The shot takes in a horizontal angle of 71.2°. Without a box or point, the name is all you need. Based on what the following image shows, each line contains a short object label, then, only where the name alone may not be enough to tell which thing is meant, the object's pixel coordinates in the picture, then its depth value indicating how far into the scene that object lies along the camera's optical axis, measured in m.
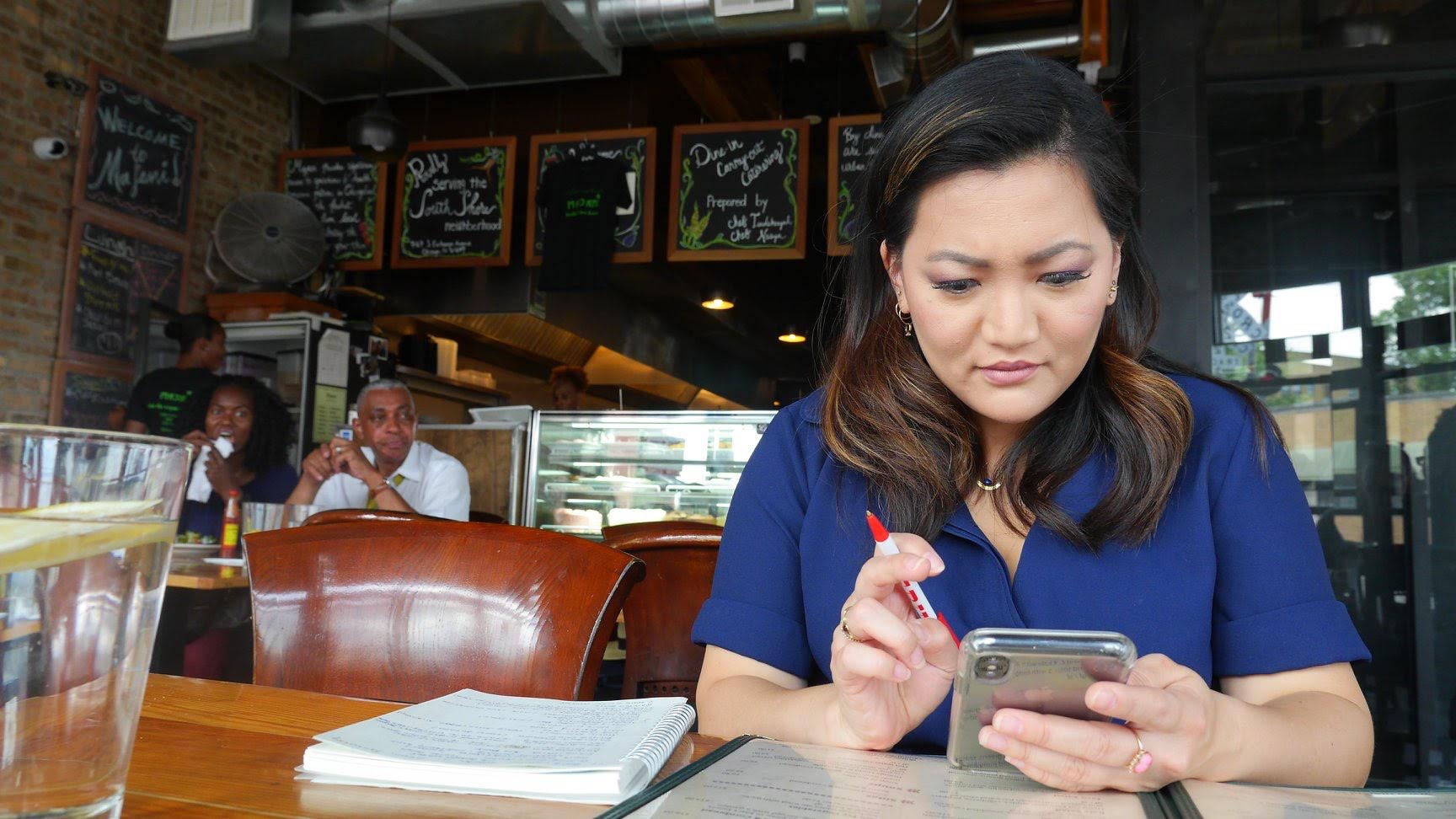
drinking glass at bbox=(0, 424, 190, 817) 0.49
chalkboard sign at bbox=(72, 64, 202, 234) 4.94
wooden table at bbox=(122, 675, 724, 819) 0.64
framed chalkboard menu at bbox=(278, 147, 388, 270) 5.95
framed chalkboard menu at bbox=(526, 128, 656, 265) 5.65
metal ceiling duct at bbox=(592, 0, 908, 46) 4.77
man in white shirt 4.12
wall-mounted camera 4.58
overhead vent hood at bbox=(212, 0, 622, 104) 4.98
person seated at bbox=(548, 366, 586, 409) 6.46
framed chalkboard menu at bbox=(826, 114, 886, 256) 5.42
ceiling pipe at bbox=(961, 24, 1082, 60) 5.54
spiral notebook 0.67
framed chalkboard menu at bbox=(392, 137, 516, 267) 5.83
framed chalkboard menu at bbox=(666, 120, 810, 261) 5.50
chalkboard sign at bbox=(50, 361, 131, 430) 4.77
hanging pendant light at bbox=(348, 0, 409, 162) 4.57
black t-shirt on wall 5.54
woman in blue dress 1.11
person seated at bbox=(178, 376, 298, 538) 4.12
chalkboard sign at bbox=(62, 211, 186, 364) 4.85
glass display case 4.65
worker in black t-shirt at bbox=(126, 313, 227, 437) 4.59
